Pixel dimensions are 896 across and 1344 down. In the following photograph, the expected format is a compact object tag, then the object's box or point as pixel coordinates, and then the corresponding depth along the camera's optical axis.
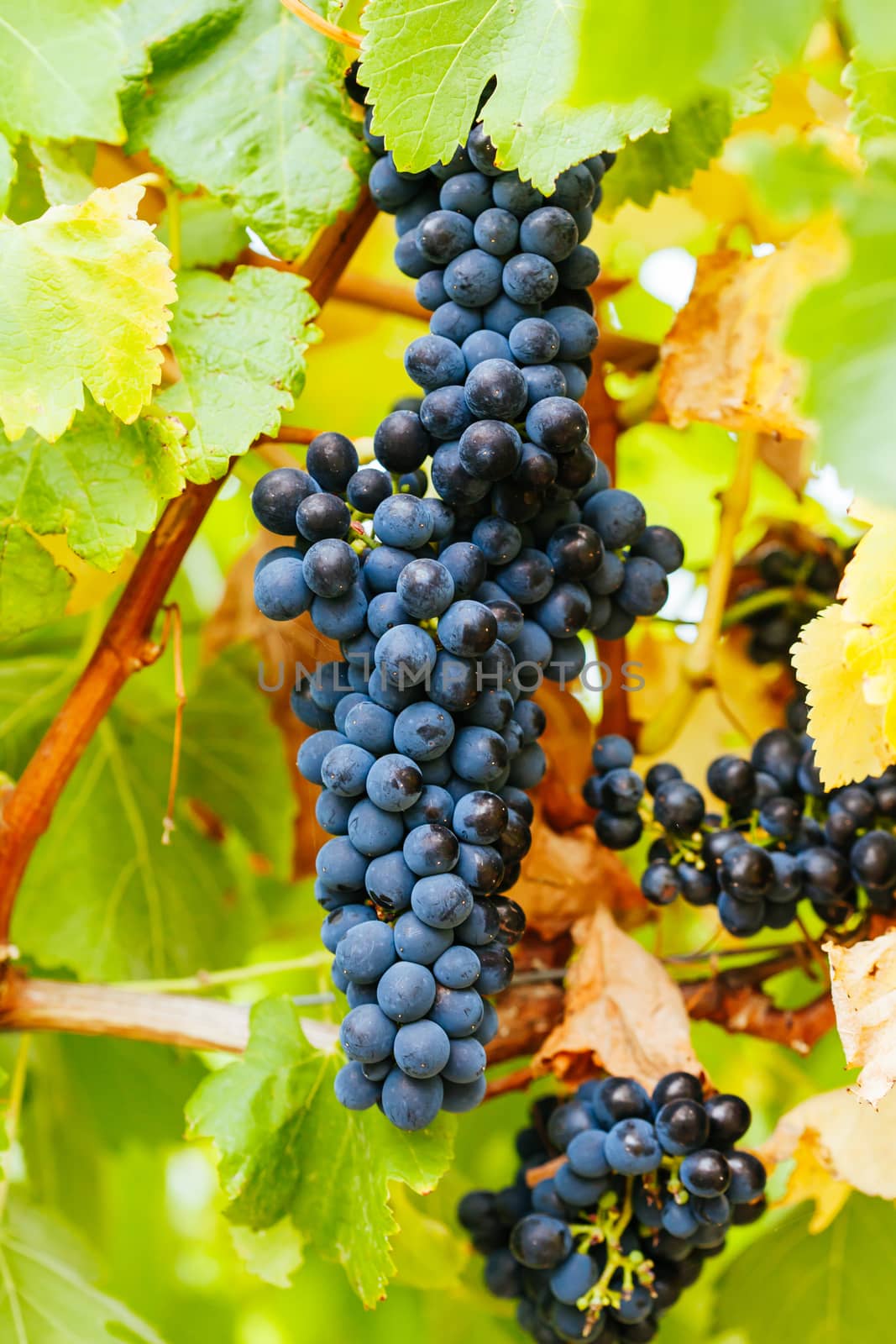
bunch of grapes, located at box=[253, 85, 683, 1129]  0.61
